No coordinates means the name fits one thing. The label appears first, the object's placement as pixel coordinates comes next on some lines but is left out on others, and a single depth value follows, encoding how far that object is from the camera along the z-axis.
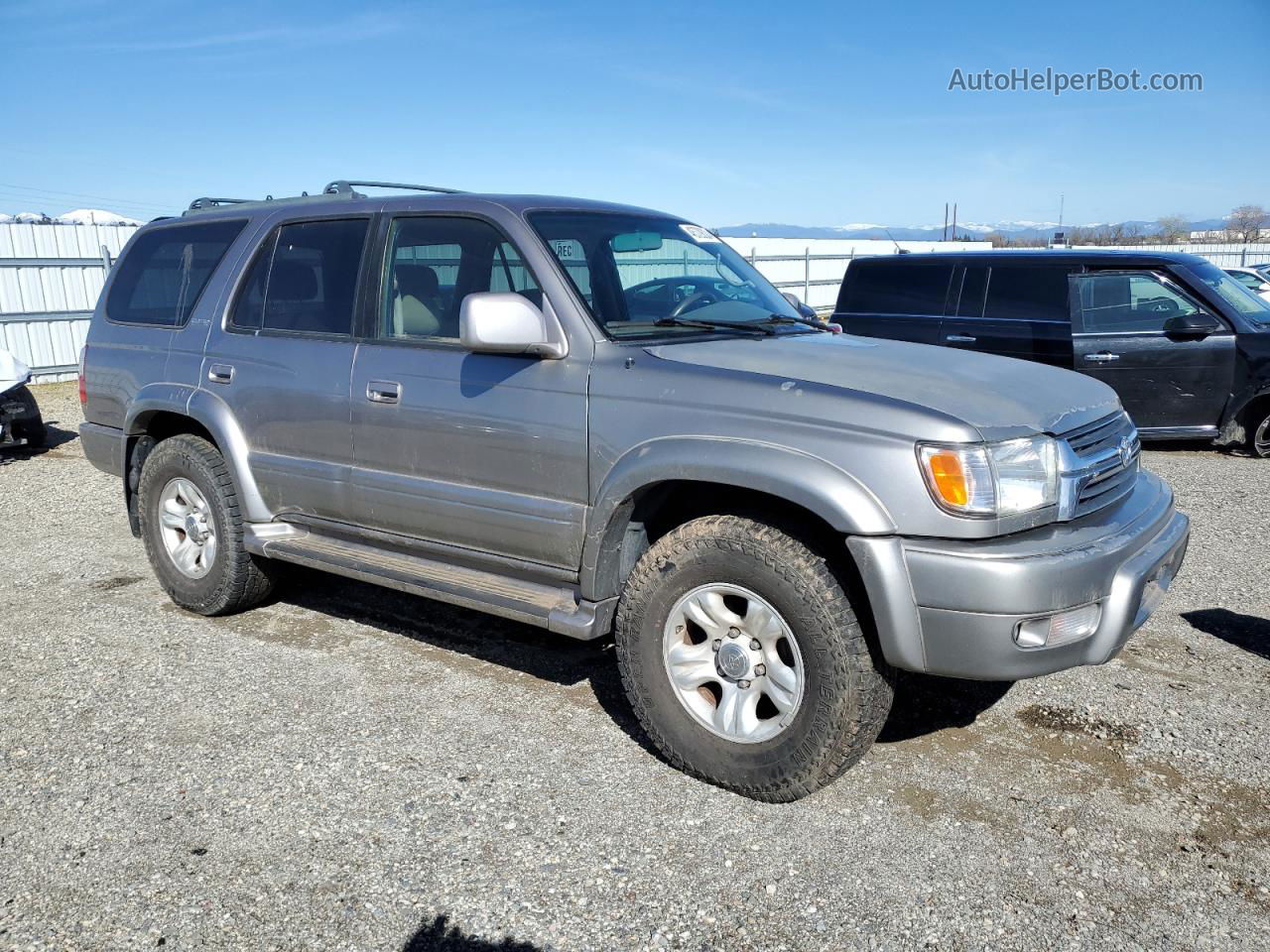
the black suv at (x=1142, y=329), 8.56
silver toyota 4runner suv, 3.04
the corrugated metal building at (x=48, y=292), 15.10
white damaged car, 9.40
